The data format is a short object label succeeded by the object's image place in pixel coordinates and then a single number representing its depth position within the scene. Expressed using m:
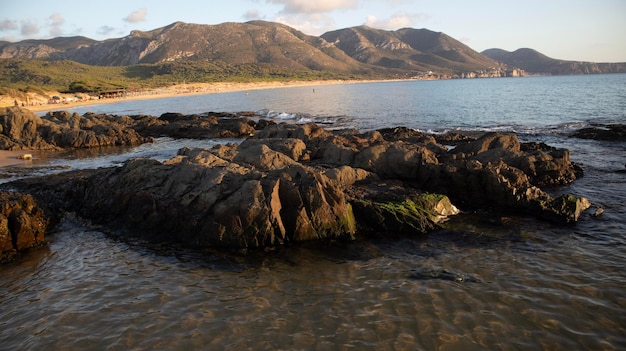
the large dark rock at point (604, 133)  31.08
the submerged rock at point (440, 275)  10.00
